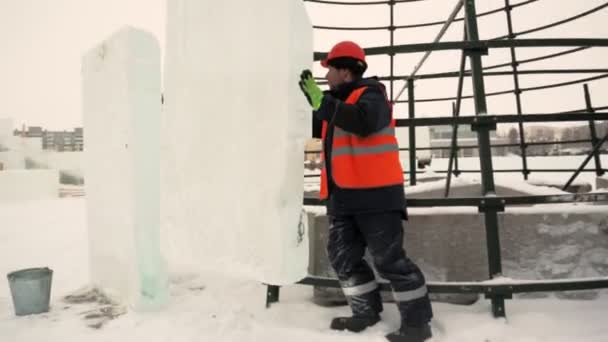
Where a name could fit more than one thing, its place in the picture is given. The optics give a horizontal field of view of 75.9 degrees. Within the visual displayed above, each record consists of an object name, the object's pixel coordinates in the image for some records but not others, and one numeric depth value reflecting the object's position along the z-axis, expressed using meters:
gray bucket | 2.63
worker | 1.96
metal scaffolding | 2.13
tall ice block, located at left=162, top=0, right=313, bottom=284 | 1.78
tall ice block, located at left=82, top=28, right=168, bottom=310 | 2.61
